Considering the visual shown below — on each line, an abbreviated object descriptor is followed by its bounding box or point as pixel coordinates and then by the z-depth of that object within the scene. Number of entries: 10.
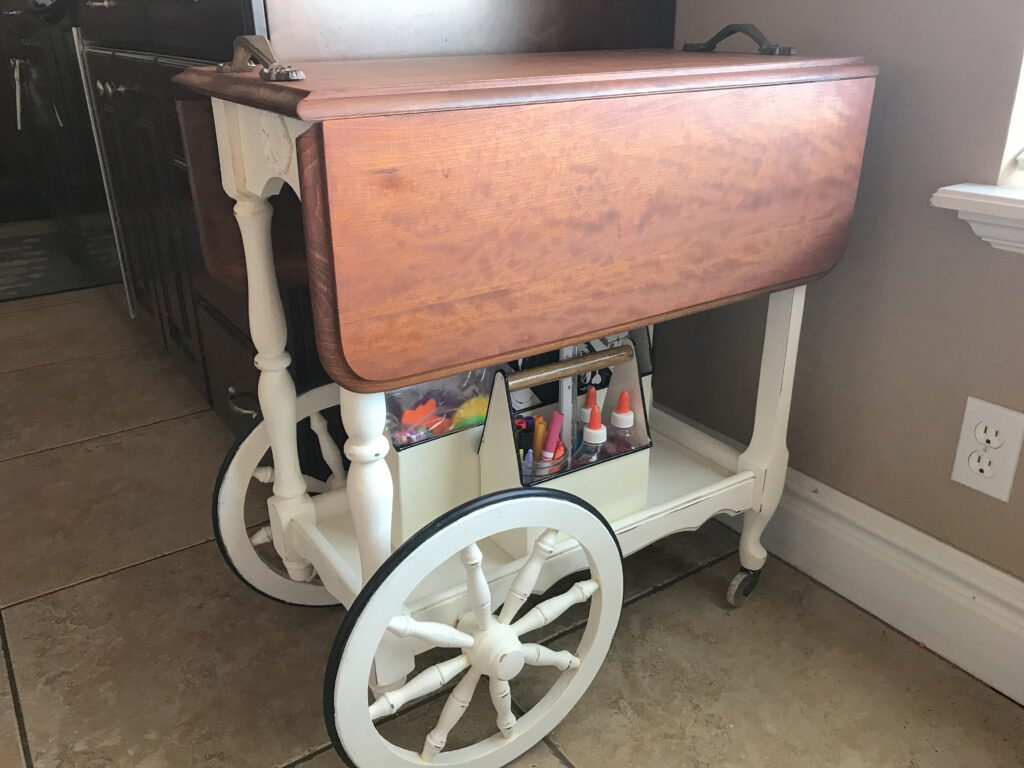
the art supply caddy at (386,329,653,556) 0.95
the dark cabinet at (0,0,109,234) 2.01
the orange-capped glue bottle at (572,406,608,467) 1.02
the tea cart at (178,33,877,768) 0.67
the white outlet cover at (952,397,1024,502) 1.00
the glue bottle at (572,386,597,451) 1.04
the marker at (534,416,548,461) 1.01
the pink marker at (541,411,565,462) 0.99
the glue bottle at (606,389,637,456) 1.06
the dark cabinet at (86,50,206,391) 1.38
